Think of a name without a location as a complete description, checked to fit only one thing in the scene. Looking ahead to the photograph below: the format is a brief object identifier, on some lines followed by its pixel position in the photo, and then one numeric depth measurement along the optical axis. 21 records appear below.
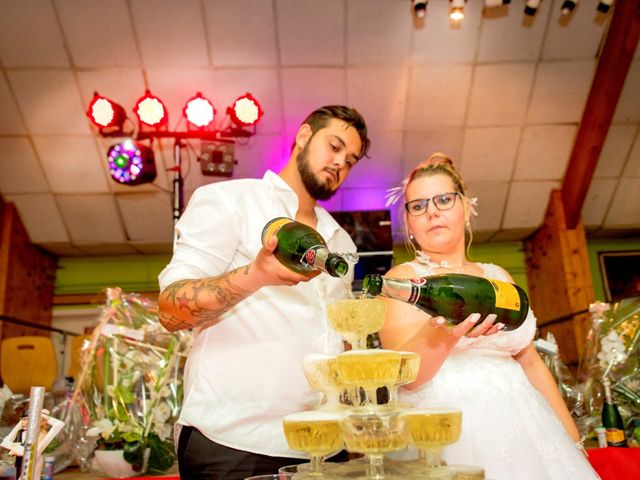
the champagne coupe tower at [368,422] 0.80
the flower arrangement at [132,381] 2.57
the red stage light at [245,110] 4.43
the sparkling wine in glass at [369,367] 0.85
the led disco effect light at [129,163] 4.44
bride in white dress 1.33
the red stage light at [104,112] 4.34
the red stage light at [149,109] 4.34
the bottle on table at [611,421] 2.55
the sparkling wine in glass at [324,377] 0.93
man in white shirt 1.31
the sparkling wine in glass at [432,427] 0.85
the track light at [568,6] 4.10
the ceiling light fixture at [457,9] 4.06
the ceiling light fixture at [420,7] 4.02
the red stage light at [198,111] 4.43
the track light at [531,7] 4.09
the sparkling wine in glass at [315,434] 0.86
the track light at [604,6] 4.15
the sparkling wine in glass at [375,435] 0.79
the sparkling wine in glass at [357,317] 0.96
